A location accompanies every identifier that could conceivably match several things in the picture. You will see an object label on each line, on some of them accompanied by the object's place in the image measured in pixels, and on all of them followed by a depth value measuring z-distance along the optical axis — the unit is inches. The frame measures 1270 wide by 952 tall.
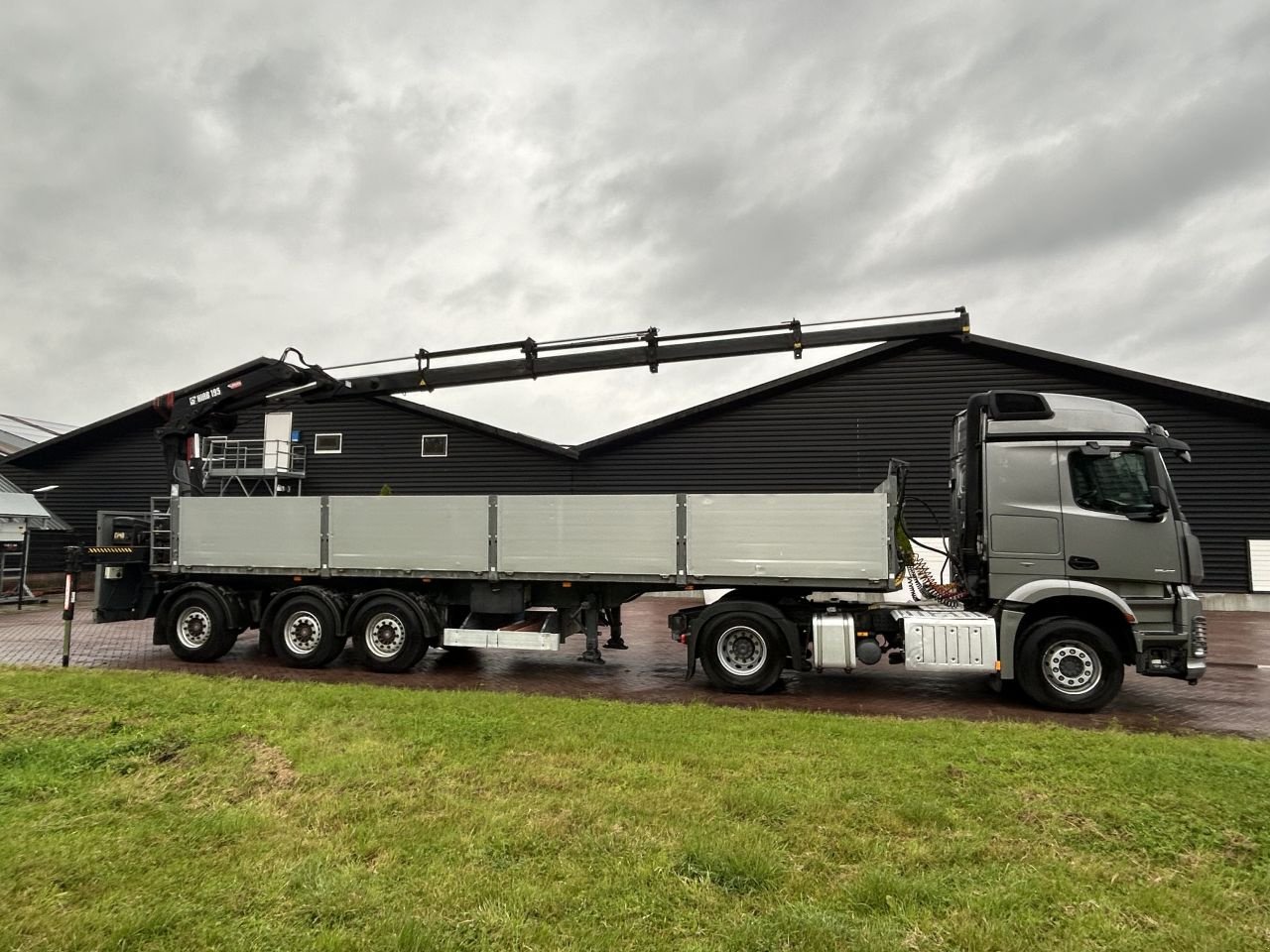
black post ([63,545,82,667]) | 388.2
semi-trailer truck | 318.3
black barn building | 753.0
